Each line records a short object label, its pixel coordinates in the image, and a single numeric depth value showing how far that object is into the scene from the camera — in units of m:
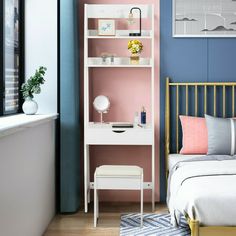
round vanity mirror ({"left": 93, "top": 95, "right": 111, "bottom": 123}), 4.36
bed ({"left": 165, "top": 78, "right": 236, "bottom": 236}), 2.82
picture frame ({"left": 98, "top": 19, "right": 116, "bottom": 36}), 4.29
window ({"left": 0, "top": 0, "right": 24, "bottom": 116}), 3.53
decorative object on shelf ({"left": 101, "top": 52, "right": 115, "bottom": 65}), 4.20
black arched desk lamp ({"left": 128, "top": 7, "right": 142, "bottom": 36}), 4.24
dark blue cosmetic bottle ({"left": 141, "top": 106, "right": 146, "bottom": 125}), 4.30
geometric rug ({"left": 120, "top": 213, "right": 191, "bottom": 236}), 3.54
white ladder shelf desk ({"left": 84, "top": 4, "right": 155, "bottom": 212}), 4.08
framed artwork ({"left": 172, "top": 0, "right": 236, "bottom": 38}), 4.43
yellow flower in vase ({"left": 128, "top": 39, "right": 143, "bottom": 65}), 4.21
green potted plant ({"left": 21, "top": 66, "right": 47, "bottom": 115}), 3.77
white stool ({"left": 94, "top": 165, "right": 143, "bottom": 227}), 3.71
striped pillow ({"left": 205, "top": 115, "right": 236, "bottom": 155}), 4.01
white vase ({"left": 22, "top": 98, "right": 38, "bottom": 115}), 3.76
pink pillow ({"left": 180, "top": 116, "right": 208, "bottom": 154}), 4.17
